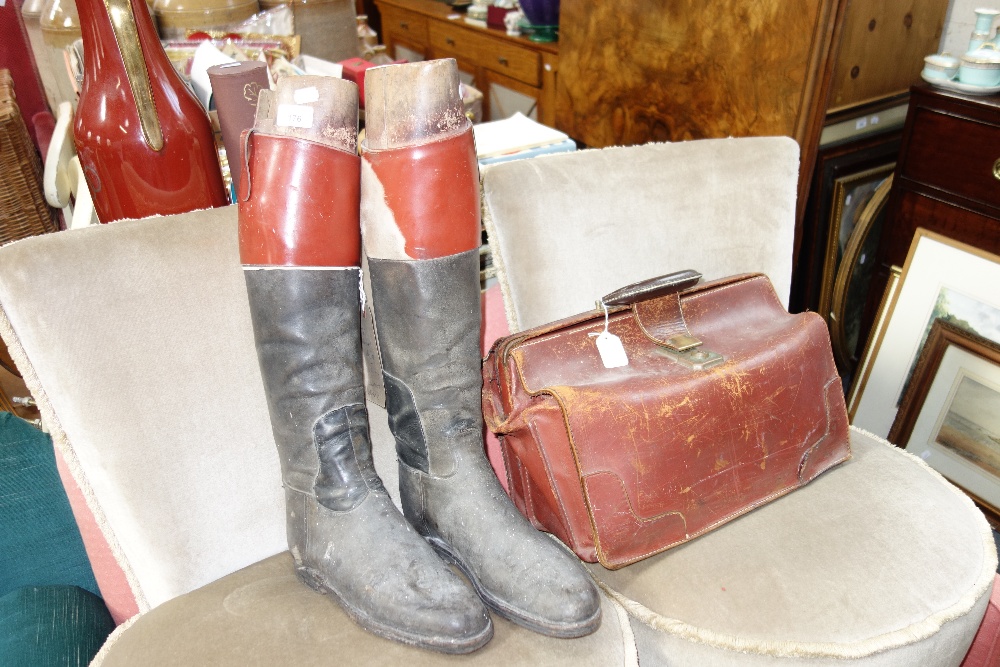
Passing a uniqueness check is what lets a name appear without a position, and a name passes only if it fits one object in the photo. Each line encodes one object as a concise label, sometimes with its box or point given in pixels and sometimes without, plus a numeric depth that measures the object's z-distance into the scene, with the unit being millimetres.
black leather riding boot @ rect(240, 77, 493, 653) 750
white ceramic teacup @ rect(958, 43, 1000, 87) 1374
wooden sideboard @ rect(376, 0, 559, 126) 2643
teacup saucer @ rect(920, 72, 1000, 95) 1401
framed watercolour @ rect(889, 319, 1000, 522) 1470
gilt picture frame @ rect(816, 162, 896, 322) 1713
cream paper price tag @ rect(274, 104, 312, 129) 739
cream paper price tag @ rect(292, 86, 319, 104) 736
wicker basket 1547
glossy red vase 882
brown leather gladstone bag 848
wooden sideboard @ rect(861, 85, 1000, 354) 1383
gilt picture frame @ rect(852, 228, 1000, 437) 1445
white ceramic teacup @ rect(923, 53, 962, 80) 1447
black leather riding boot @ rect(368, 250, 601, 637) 787
